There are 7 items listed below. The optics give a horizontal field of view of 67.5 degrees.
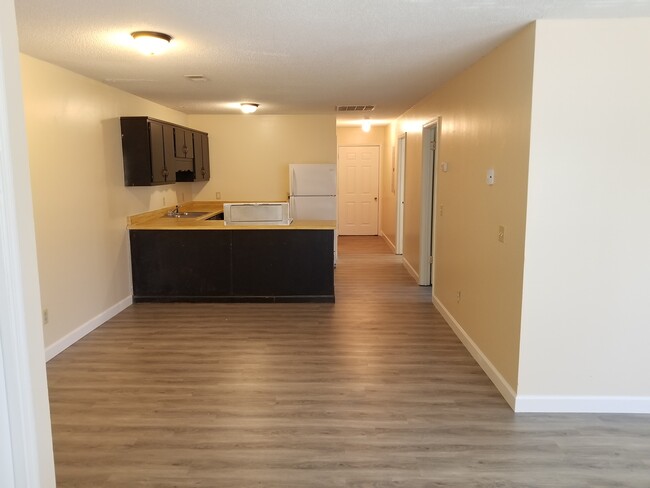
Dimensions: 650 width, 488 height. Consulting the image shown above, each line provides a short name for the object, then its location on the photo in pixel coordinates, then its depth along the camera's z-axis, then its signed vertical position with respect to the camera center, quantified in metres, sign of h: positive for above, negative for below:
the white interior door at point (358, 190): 10.32 -0.36
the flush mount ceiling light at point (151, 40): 2.93 +0.81
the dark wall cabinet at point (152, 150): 4.98 +0.25
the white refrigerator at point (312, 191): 7.17 -0.26
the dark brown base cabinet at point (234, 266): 5.38 -1.02
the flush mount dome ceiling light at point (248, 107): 6.07 +0.84
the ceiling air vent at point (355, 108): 6.45 +0.88
